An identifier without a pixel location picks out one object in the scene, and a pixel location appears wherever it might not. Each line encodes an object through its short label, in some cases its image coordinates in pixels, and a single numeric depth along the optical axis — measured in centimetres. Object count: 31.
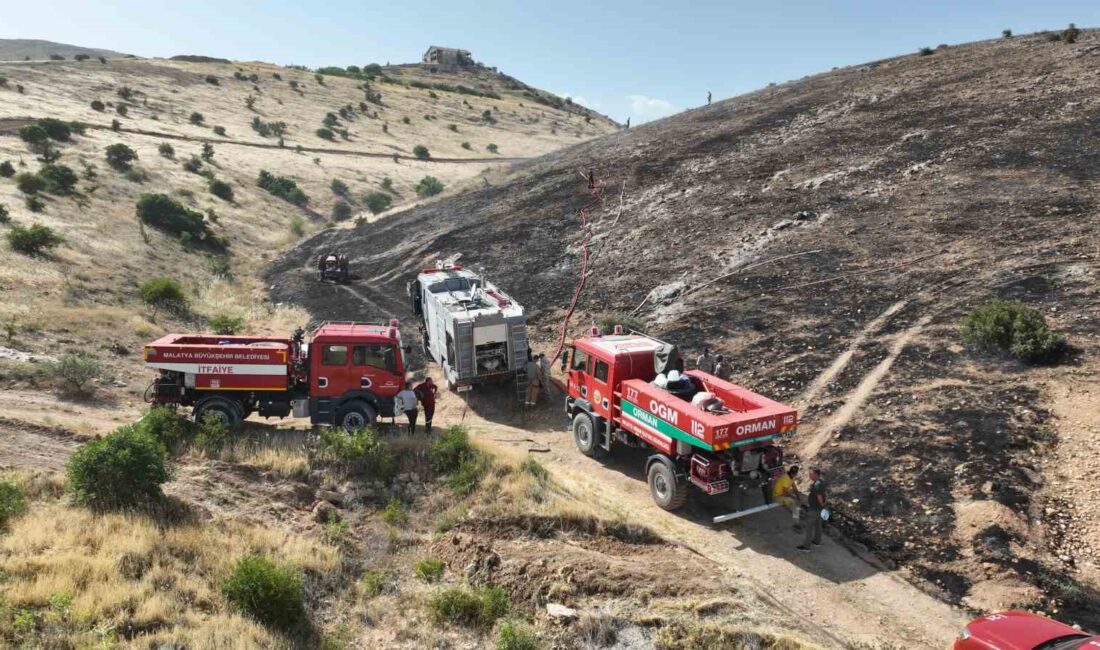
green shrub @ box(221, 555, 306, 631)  909
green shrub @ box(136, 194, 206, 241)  3938
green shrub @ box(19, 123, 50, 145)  4441
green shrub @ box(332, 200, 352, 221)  5688
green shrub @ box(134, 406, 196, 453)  1470
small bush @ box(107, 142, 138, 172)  4681
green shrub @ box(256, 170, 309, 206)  5794
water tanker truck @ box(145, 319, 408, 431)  1627
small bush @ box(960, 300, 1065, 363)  1620
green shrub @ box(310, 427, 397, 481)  1438
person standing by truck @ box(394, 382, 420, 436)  1697
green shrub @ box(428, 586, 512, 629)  994
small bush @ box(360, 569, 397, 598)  1052
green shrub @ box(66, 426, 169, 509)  1126
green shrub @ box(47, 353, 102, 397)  1805
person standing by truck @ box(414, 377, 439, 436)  1788
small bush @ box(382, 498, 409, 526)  1277
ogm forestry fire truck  1278
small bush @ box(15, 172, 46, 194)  3553
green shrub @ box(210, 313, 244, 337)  2538
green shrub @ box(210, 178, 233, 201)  5134
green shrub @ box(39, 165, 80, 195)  3744
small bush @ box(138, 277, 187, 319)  2767
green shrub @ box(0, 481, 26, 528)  1028
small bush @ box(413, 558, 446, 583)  1106
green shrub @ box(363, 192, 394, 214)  5869
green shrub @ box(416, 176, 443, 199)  6444
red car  805
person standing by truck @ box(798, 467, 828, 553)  1217
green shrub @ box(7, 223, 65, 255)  2730
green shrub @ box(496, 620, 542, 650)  899
